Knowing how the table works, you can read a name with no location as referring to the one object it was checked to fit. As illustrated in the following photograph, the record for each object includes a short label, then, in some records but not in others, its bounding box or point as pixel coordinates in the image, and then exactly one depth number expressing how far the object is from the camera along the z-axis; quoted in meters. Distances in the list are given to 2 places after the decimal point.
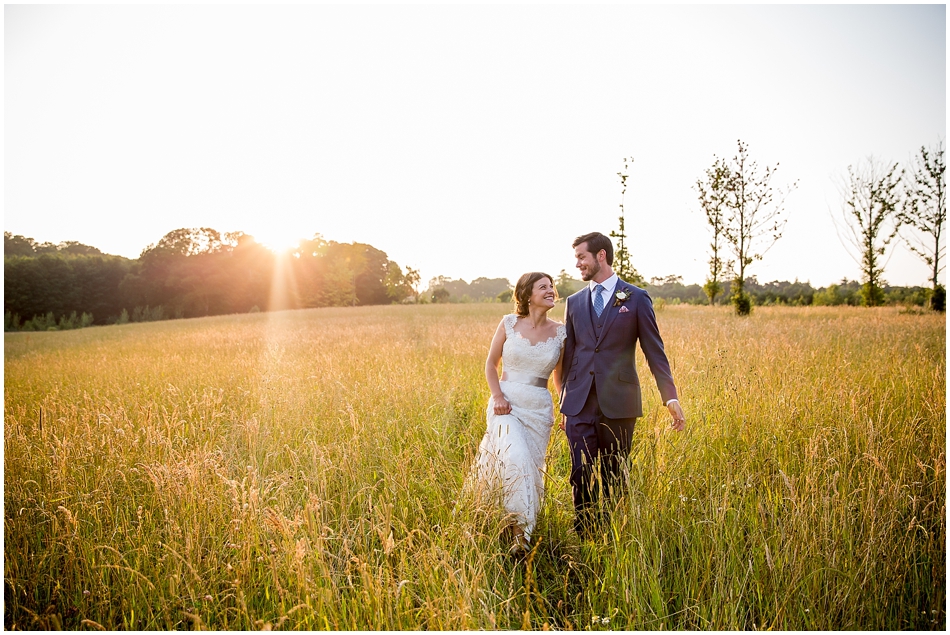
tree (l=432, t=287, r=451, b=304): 57.66
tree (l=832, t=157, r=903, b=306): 21.92
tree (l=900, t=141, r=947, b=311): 19.53
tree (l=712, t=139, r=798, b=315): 21.94
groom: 3.41
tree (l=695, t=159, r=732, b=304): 22.55
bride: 3.52
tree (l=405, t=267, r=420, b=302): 65.19
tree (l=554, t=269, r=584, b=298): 49.09
